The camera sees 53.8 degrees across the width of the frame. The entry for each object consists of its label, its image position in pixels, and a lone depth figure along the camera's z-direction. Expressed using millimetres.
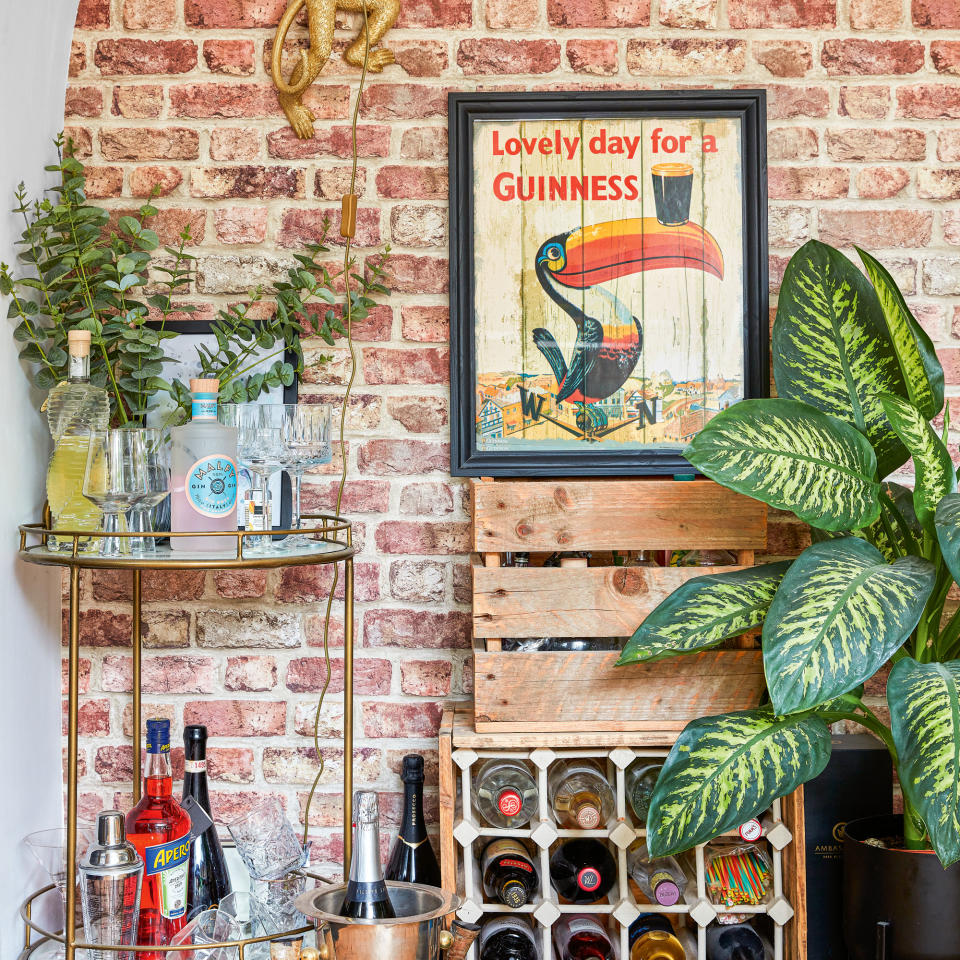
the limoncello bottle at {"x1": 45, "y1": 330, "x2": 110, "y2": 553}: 1382
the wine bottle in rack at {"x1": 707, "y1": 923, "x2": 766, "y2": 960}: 1435
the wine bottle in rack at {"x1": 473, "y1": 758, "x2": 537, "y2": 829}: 1448
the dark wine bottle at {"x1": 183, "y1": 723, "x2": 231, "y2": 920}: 1478
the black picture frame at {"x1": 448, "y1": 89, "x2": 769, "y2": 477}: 1634
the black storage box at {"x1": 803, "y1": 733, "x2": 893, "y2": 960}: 1448
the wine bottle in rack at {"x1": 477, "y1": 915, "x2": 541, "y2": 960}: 1433
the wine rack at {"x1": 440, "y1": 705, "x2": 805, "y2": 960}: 1382
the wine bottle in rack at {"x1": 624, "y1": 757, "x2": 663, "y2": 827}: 1445
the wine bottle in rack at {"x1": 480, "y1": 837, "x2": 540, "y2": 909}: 1420
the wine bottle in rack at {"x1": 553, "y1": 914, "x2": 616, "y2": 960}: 1445
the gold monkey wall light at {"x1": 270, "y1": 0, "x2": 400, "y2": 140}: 1605
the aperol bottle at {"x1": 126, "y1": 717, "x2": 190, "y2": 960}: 1334
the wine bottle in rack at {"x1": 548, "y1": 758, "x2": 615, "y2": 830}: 1466
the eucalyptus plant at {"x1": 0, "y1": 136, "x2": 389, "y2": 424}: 1463
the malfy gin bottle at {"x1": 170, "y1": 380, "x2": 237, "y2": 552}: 1290
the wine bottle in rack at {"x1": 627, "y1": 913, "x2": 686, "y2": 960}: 1432
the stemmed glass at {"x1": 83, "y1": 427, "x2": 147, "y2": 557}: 1283
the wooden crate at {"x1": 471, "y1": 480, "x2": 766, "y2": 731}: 1416
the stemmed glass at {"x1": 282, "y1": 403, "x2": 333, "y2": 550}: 1355
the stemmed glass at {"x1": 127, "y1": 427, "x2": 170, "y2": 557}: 1310
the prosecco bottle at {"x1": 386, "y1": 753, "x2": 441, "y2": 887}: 1554
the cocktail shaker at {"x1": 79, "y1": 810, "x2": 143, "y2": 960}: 1250
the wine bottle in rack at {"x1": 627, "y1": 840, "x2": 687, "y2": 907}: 1377
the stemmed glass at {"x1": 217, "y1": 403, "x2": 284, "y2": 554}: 1344
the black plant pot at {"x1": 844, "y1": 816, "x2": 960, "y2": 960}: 1271
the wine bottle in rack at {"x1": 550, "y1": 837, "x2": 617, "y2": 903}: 1465
